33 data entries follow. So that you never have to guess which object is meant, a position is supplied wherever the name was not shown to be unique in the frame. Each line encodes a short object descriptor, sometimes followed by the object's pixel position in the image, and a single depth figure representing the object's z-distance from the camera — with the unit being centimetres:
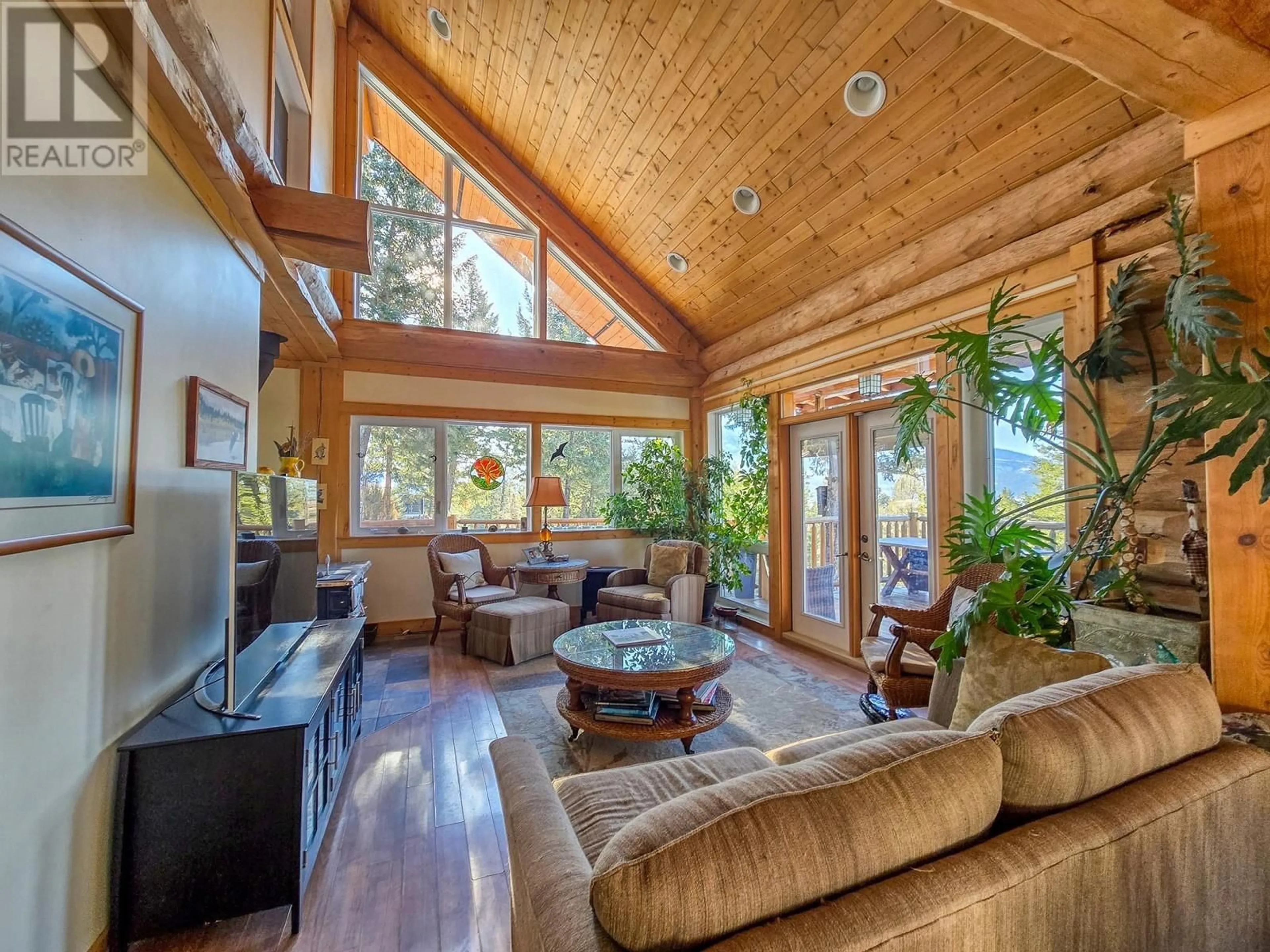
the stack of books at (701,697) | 260
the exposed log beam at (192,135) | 143
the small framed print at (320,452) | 459
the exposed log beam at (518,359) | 480
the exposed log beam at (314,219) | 248
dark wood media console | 150
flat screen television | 173
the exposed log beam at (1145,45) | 125
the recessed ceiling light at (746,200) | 374
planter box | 162
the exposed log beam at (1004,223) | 226
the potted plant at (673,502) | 540
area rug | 259
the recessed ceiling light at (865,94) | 272
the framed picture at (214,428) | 201
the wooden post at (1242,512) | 146
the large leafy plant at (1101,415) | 131
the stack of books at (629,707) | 246
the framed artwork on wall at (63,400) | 112
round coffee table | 240
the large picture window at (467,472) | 488
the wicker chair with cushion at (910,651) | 250
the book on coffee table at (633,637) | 283
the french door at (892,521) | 353
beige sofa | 69
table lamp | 476
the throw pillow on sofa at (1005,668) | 147
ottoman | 393
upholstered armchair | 434
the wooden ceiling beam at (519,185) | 483
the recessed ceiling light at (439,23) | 414
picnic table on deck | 361
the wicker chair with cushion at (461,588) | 420
